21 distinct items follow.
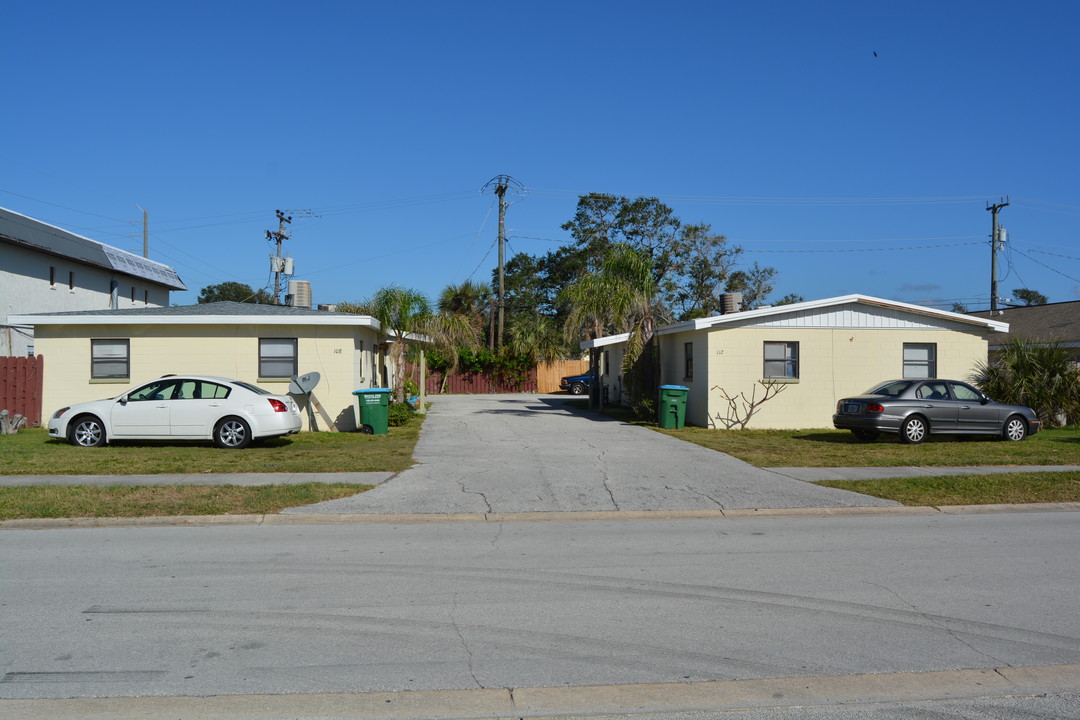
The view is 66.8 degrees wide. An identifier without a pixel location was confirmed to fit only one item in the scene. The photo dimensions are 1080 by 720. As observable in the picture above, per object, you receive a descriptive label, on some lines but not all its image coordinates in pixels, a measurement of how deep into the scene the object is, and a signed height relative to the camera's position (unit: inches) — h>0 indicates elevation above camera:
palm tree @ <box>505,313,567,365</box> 1758.1 +81.8
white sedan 638.5 -32.1
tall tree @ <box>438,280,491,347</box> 1612.1 +157.8
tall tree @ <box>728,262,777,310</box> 2206.0 +264.0
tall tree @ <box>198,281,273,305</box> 3196.6 +344.8
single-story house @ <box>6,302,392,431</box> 788.0 +28.6
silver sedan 719.1 -28.7
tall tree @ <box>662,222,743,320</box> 2162.9 +306.4
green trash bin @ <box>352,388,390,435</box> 781.3 -28.0
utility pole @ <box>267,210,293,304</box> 1902.1 +341.6
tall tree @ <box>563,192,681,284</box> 2180.1 +417.0
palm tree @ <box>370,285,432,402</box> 987.3 +81.0
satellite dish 770.2 -3.2
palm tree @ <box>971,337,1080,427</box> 876.6 -1.6
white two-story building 1157.1 +172.0
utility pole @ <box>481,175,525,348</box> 1809.8 +361.8
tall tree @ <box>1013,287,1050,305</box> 3371.1 +355.6
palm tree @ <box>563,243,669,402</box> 928.9 +90.3
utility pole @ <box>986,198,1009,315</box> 1692.9 +284.3
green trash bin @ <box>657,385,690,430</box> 853.9 -27.2
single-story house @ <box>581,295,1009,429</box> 872.3 +30.6
